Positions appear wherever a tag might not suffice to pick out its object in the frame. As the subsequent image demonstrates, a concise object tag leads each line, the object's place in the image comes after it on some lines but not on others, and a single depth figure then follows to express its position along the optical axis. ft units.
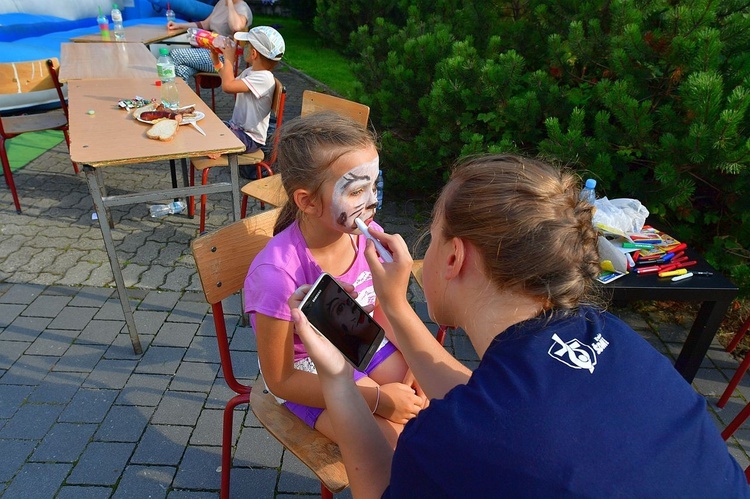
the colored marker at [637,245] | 7.50
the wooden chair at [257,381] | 4.87
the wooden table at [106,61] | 13.35
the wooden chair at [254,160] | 11.60
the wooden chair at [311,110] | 10.80
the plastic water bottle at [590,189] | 7.43
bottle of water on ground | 11.34
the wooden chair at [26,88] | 12.72
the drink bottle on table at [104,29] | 17.85
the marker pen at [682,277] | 7.05
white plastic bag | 7.59
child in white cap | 12.71
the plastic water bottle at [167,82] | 11.36
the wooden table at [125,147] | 7.99
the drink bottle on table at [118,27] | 18.04
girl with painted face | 4.89
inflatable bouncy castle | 20.88
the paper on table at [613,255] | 7.00
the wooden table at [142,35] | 17.81
